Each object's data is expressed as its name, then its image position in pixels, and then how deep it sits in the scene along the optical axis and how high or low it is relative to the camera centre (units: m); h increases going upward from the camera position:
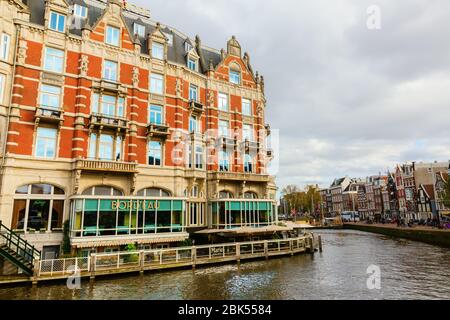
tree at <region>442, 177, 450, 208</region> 51.51 +1.67
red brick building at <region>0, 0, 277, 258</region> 22.58 +7.08
